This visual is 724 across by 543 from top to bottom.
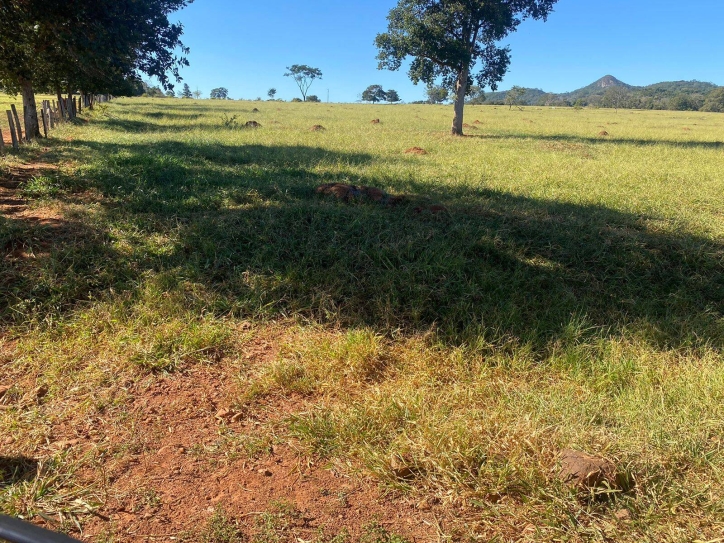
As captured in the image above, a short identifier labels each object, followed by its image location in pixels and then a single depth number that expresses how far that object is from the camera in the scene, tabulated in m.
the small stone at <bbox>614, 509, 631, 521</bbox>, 2.13
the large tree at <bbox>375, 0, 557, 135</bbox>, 16.53
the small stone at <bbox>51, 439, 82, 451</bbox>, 2.61
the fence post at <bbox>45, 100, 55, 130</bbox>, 16.18
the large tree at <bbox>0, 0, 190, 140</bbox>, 6.67
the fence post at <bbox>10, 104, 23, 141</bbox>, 12.10
